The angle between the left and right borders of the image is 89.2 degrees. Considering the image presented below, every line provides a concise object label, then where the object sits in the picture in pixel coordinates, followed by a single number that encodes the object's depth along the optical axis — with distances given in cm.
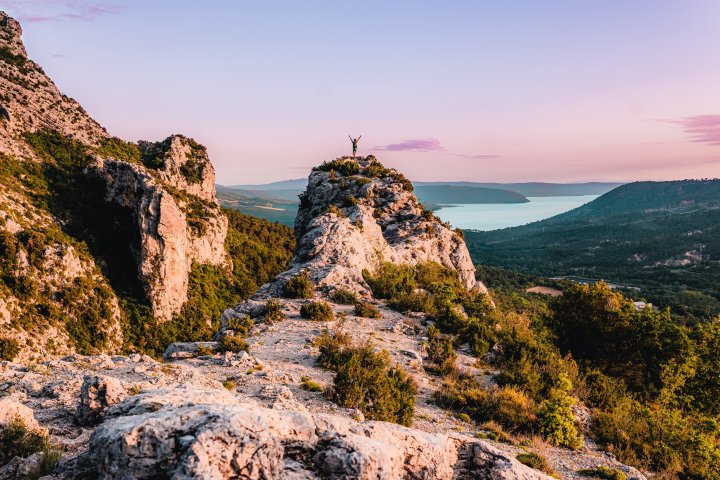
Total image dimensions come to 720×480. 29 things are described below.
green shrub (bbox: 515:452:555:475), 886
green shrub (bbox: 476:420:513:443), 1034
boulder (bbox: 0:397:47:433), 649
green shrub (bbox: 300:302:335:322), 1881
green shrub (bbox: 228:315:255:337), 1716
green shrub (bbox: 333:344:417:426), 1031
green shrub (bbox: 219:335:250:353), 1463
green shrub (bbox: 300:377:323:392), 1162
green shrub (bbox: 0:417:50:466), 607
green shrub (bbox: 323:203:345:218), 3071
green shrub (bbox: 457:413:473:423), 1141
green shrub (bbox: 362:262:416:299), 2416
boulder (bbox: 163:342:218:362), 1427
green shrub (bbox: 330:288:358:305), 2175
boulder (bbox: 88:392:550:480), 455
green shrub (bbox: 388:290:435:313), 2184
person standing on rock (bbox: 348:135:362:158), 4573
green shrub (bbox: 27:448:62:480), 536
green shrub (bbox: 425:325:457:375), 1482
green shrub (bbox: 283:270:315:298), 2144
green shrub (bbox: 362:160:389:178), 4106
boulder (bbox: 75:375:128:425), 755
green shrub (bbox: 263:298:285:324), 1856
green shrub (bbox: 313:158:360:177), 4161
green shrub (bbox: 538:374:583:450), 1058
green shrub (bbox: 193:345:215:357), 1432
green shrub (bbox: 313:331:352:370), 1399
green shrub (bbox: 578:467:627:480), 898
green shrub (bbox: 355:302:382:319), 2002
